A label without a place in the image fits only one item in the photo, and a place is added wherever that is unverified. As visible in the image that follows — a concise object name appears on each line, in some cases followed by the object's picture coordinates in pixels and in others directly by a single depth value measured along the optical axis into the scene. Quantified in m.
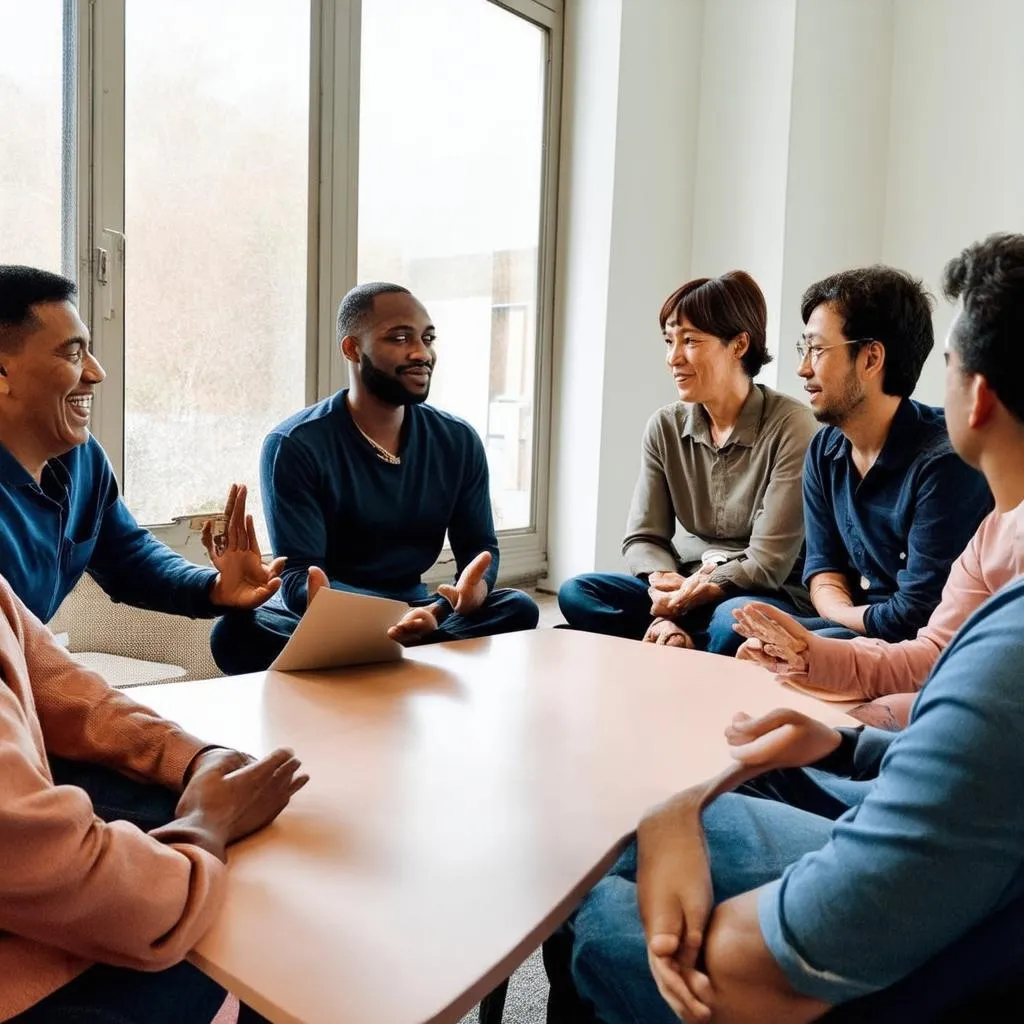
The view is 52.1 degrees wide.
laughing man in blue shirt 1.89
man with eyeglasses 2.24
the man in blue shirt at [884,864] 0.74
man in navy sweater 2.62
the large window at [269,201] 2.79
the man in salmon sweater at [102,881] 0.85
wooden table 0.87
